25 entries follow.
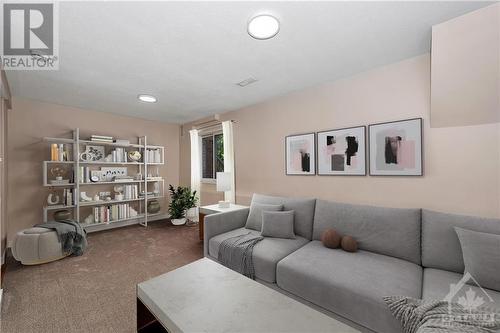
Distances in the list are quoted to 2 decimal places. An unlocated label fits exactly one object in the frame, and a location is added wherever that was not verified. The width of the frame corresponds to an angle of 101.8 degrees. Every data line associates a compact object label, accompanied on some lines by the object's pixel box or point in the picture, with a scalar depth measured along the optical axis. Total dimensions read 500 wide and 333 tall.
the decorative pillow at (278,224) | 2.24
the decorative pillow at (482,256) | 1.27
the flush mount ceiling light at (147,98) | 2.98
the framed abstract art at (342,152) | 2.25
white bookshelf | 3.29
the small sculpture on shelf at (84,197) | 3.47
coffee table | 0.98
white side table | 3.00
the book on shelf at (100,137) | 3.54
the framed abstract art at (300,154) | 2.65
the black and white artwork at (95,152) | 3.62
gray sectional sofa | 1.30
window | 4.18
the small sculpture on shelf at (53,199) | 3.20
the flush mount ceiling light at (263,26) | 1.46
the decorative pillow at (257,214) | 2.48
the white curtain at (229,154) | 3.59
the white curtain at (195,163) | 4.41
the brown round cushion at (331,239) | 1.93
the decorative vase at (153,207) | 4.29
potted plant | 4.21
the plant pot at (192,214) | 4.38
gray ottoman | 2.43
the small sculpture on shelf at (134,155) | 4.05
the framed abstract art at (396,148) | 1.93
